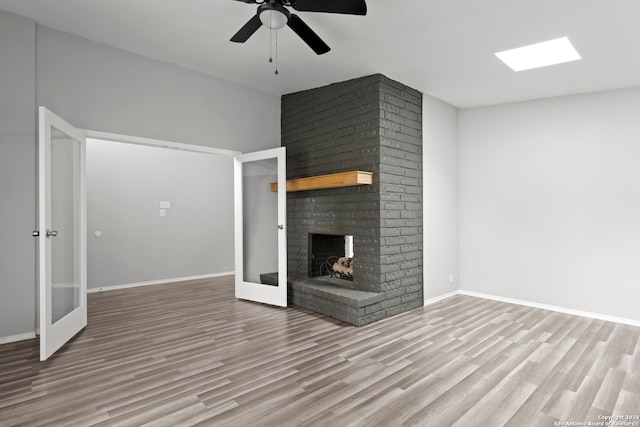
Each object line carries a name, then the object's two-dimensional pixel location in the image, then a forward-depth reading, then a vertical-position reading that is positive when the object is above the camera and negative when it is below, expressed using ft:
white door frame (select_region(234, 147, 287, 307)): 14.79 -1.04
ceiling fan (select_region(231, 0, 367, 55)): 7.34 +4.33
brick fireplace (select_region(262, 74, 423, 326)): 13.57 +0.73
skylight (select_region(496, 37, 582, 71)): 10.93 +5.14
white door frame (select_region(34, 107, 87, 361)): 9.17 -0.68
